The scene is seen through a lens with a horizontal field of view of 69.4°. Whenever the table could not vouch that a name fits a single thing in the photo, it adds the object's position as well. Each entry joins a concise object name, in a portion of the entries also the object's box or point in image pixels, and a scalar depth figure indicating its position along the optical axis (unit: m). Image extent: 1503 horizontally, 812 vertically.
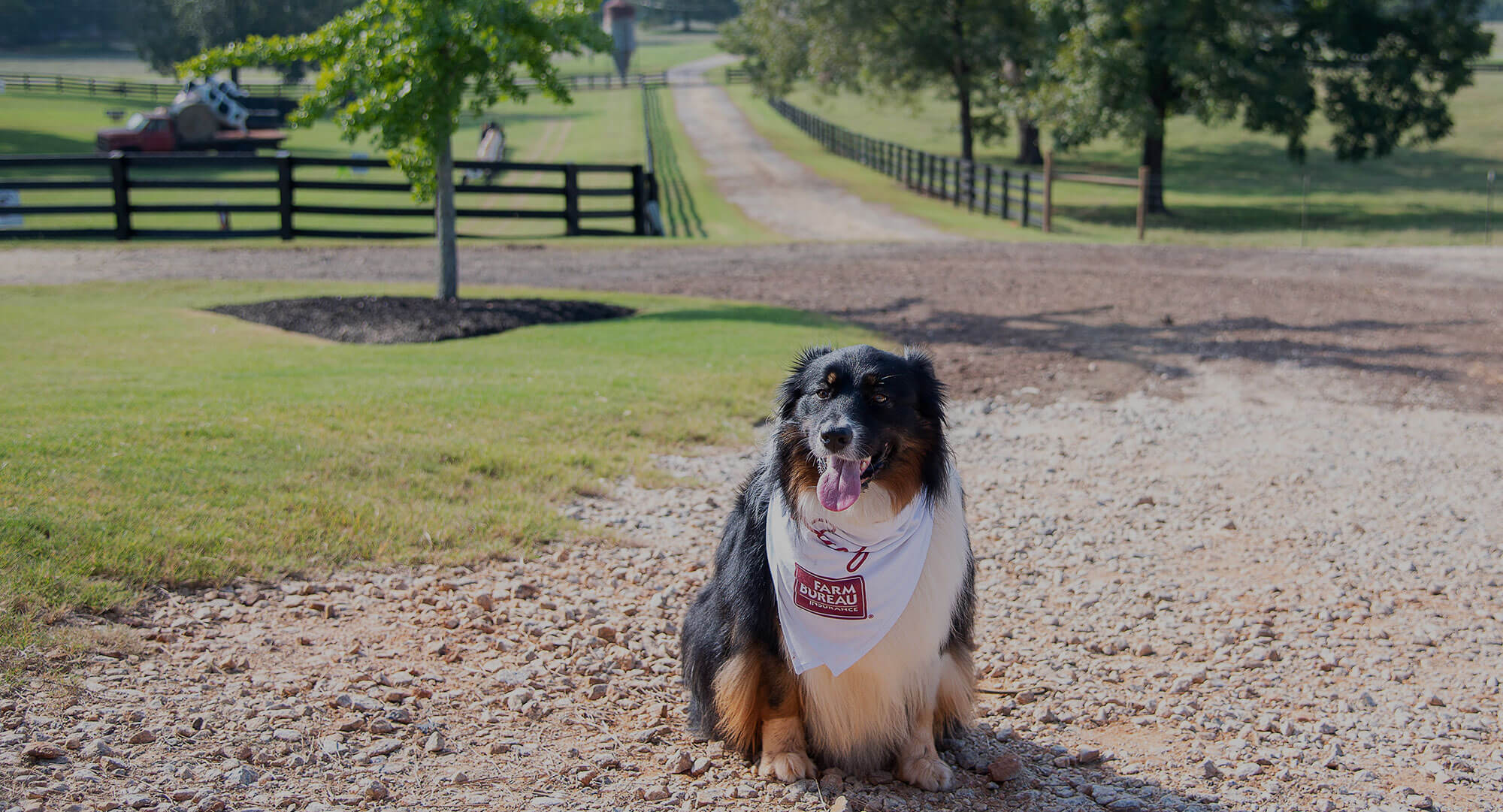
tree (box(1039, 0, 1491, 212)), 24.61
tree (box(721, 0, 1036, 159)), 31.53
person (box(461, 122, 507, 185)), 37.22
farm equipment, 41.50
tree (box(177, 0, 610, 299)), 11.84
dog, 3.52
